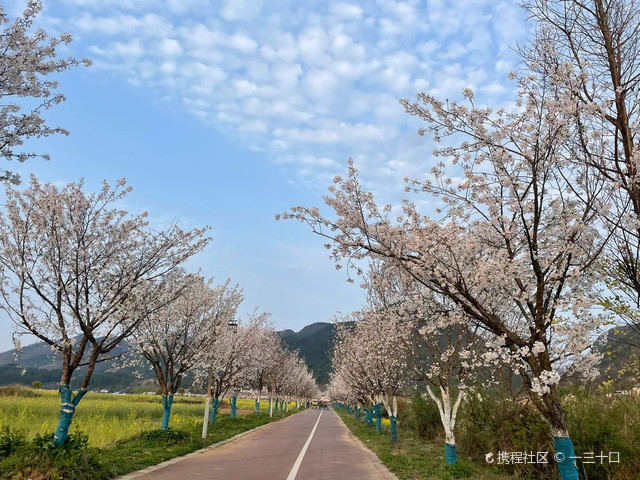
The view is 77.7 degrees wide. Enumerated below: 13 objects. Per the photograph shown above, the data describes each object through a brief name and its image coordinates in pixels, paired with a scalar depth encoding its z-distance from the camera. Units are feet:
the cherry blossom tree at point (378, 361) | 60.85
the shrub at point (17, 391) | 145.07
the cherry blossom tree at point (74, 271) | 31.12
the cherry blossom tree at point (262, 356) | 108.27
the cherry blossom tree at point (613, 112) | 19.17
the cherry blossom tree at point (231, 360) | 63.46
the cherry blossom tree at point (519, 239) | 17.65
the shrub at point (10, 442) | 28.04
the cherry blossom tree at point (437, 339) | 21.84
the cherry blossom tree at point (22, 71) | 15.35
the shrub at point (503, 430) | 33.86
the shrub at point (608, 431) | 26.68
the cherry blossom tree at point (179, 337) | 51.16
